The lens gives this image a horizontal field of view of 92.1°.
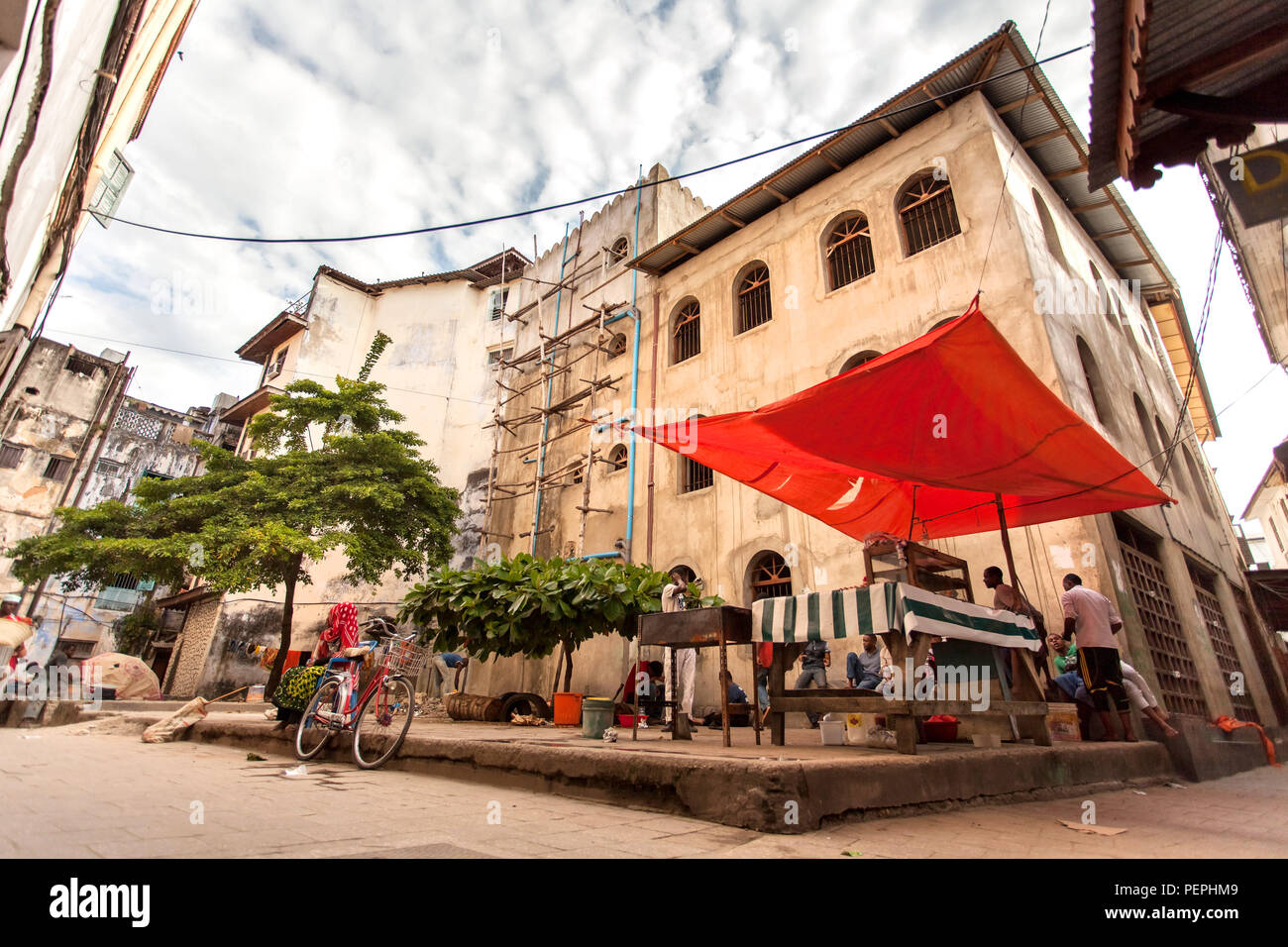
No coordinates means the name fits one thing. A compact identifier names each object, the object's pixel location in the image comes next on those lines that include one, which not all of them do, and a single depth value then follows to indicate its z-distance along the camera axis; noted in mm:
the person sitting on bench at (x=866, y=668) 7512
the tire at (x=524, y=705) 8688
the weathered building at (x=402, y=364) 20422
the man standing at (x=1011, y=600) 5938
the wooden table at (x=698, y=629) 4719
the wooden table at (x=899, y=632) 3898
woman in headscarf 5770
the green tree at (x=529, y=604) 8023
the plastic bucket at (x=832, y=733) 4777
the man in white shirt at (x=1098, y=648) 5711
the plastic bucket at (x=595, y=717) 5535
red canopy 5066
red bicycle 5215
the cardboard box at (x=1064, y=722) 5938
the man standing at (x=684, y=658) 8180
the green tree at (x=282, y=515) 11914
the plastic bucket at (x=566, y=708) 8383
